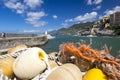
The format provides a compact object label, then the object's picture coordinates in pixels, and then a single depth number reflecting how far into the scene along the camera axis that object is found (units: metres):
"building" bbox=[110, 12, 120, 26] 51.85
